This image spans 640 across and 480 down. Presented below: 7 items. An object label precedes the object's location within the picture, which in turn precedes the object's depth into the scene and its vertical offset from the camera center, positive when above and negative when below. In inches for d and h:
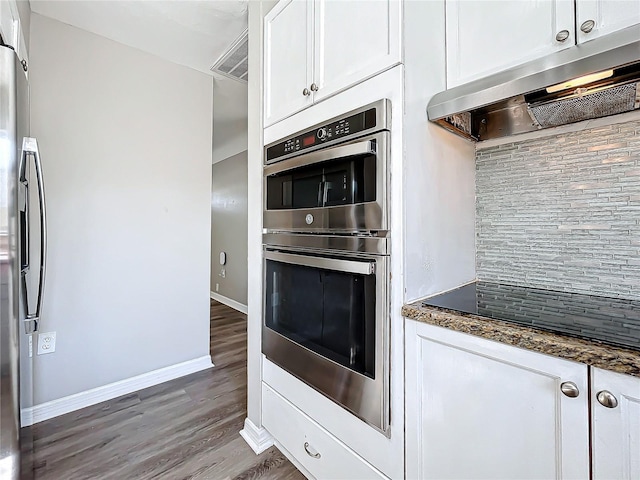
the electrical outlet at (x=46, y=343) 79.1 -26.5
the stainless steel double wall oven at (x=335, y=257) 42.4 -3.1
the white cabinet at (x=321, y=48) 43.0 +30.6
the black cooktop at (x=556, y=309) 30.6 -9.1
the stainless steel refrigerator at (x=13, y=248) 37.2 -1.2
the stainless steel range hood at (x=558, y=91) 32.1 +18.5
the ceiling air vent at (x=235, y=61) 90.5 +56.9
